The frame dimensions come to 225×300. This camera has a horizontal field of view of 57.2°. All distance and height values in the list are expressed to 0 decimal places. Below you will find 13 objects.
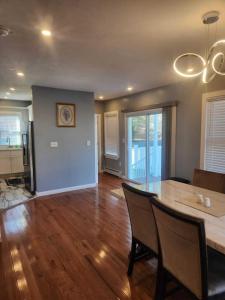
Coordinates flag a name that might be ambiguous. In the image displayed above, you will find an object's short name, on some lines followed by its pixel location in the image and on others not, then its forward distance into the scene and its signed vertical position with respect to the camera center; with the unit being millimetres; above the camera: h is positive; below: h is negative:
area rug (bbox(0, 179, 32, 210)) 4224 -1342
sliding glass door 5078 -280
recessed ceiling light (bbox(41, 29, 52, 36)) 2042 +1043
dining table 1375 -654
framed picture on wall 4805 +504
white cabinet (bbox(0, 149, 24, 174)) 6332 -772
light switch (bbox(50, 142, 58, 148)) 4779 -197
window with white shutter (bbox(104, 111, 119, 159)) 6410 +47
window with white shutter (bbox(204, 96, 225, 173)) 3463 -26
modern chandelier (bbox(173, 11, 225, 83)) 1754 +844
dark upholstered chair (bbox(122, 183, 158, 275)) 1735 -773
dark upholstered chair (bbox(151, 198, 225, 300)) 1228 -789
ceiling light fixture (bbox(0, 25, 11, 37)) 1972 +1034
